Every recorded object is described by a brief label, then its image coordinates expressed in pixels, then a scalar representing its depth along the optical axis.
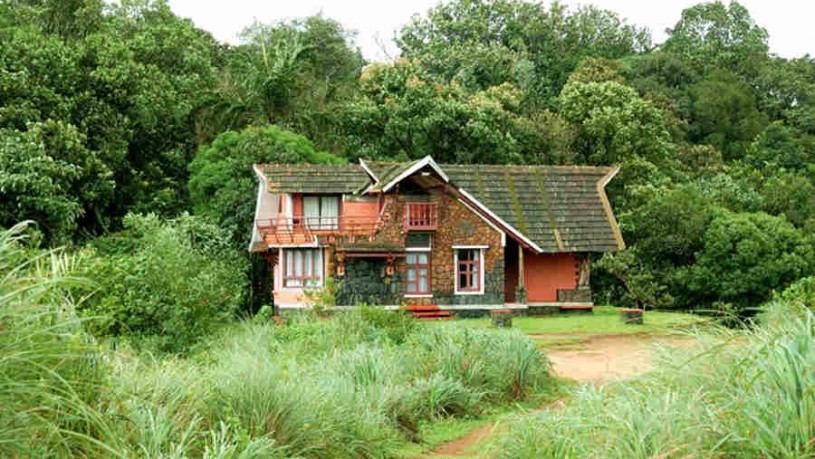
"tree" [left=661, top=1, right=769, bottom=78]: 59.09
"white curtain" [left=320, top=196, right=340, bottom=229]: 31.73
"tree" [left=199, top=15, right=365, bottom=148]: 38.47
